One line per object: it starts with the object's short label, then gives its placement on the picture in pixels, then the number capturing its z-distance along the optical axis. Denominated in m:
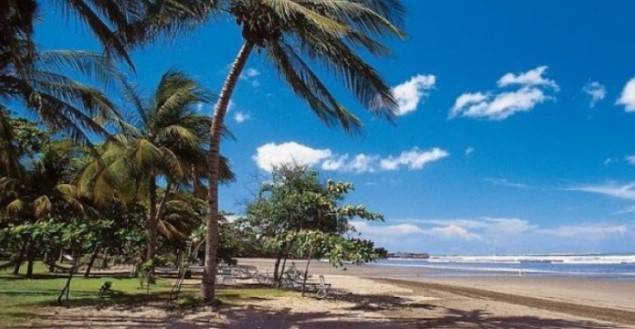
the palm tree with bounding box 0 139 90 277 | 22.45
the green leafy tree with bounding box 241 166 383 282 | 15.47
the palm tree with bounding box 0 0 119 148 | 9.79
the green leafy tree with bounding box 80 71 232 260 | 18.34
